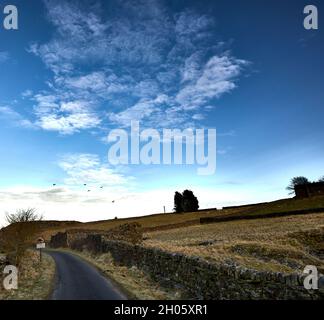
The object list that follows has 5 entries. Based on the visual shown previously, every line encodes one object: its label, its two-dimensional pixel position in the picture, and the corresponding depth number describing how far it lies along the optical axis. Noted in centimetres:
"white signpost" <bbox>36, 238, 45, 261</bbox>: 4095
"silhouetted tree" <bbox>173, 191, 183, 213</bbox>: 13938
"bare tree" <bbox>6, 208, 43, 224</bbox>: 3472
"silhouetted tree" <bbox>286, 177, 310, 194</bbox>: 13511
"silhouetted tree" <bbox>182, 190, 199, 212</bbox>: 13725
